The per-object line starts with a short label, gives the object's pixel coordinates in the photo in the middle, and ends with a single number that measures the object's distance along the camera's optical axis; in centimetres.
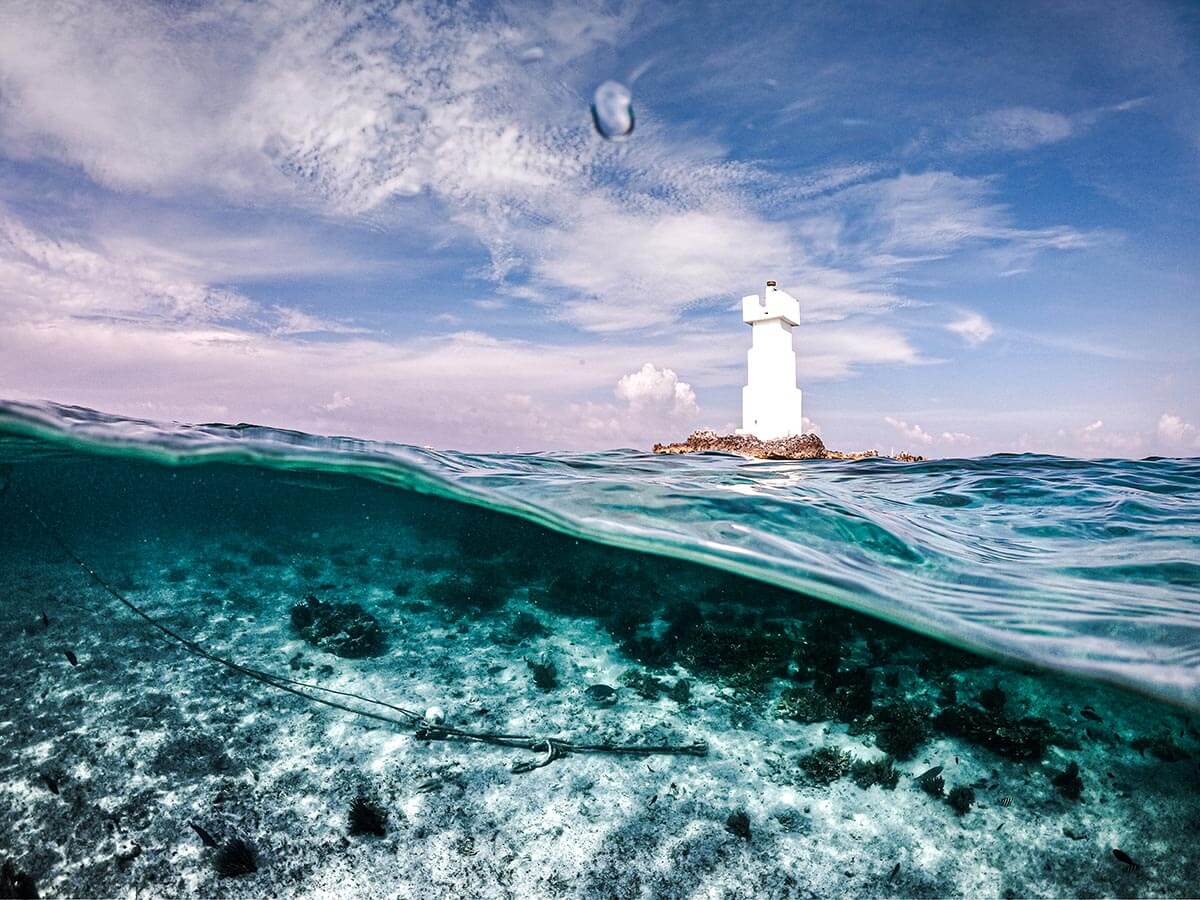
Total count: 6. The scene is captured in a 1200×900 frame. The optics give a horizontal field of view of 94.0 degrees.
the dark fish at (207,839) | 550
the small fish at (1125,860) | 550
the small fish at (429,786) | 664
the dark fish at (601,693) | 858
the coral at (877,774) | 684
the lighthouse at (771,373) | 2770
